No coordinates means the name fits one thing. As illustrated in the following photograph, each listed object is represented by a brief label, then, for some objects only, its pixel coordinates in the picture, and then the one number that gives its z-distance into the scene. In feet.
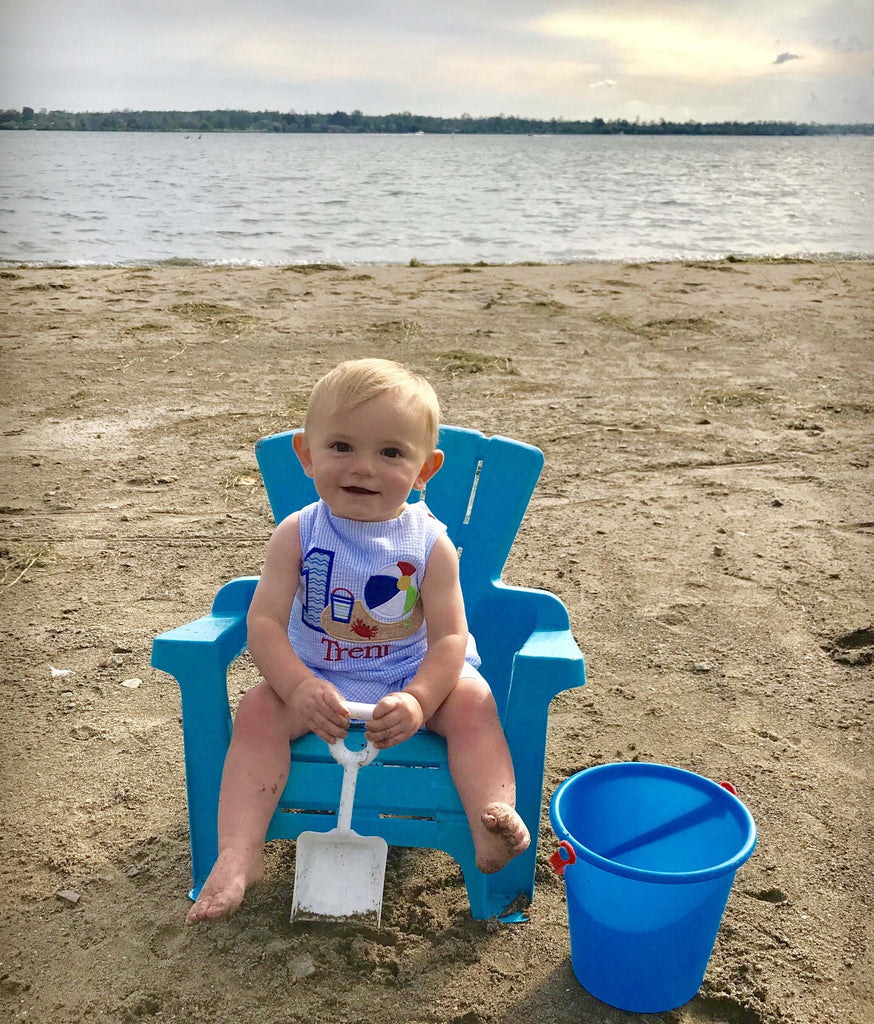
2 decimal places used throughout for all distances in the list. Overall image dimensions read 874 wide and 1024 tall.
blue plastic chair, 6.30
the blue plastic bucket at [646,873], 5.36
